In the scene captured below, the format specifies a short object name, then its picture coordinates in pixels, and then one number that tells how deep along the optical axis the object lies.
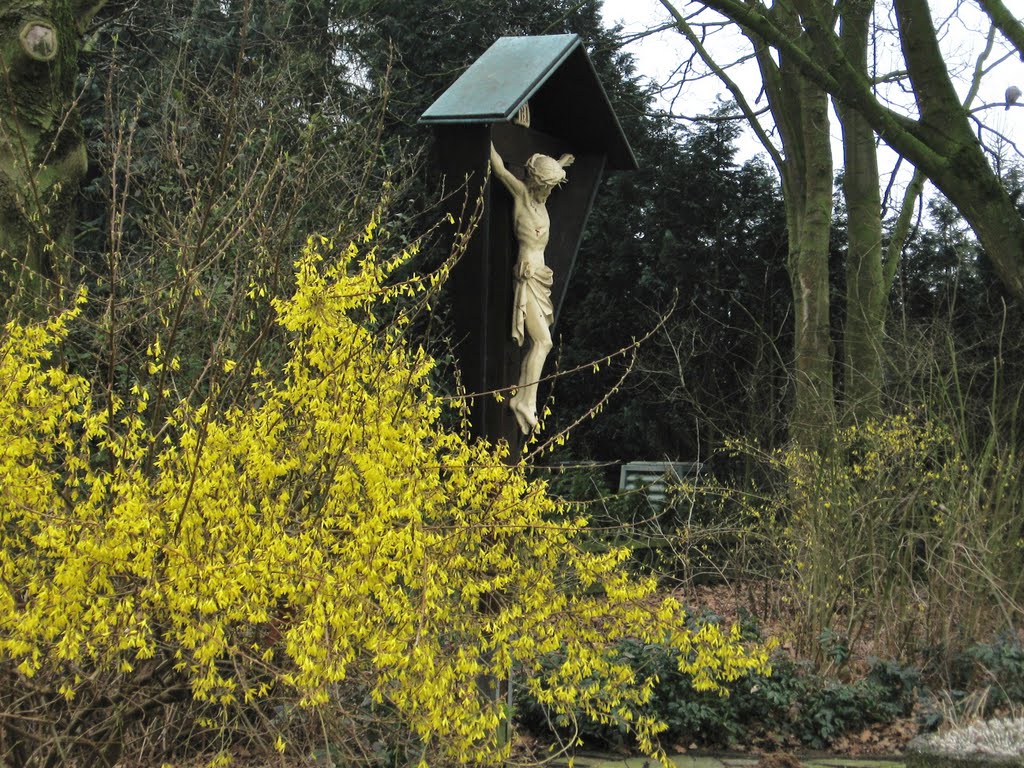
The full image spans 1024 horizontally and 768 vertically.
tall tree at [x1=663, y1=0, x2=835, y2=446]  11.42
